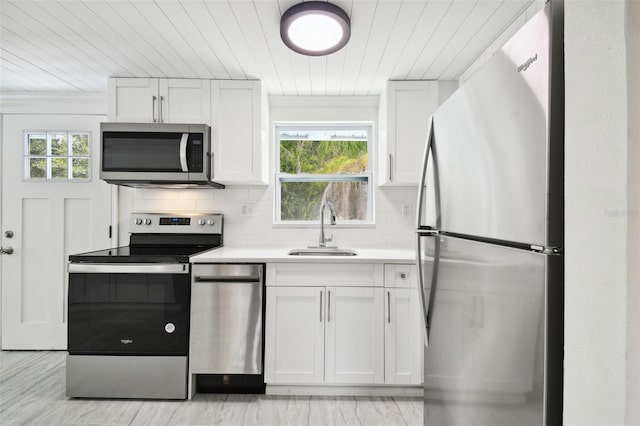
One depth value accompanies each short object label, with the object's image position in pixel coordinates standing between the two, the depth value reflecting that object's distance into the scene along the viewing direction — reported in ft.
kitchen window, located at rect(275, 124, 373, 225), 10.09
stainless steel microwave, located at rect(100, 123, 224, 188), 8.24
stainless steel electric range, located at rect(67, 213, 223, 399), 7.16
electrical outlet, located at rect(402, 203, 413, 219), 9.71
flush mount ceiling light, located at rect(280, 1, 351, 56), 5.50
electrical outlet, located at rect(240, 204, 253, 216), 9.72
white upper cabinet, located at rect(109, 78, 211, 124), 8.54
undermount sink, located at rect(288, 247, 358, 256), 9.04
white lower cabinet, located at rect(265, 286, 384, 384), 7.41
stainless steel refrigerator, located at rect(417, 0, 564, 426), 2.43
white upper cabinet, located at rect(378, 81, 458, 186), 8.67
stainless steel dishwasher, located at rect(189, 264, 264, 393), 7.30
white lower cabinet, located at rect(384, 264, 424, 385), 7.39
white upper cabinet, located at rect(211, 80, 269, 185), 8.61
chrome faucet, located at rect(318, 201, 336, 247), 9.24
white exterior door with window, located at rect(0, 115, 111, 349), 9.74
